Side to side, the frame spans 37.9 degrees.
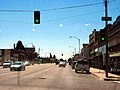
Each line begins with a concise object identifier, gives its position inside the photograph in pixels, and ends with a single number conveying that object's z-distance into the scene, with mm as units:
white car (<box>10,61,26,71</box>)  30286
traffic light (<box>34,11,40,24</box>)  14724
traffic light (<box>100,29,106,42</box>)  17726
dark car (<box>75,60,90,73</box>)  26832
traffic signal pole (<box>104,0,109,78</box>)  17450
